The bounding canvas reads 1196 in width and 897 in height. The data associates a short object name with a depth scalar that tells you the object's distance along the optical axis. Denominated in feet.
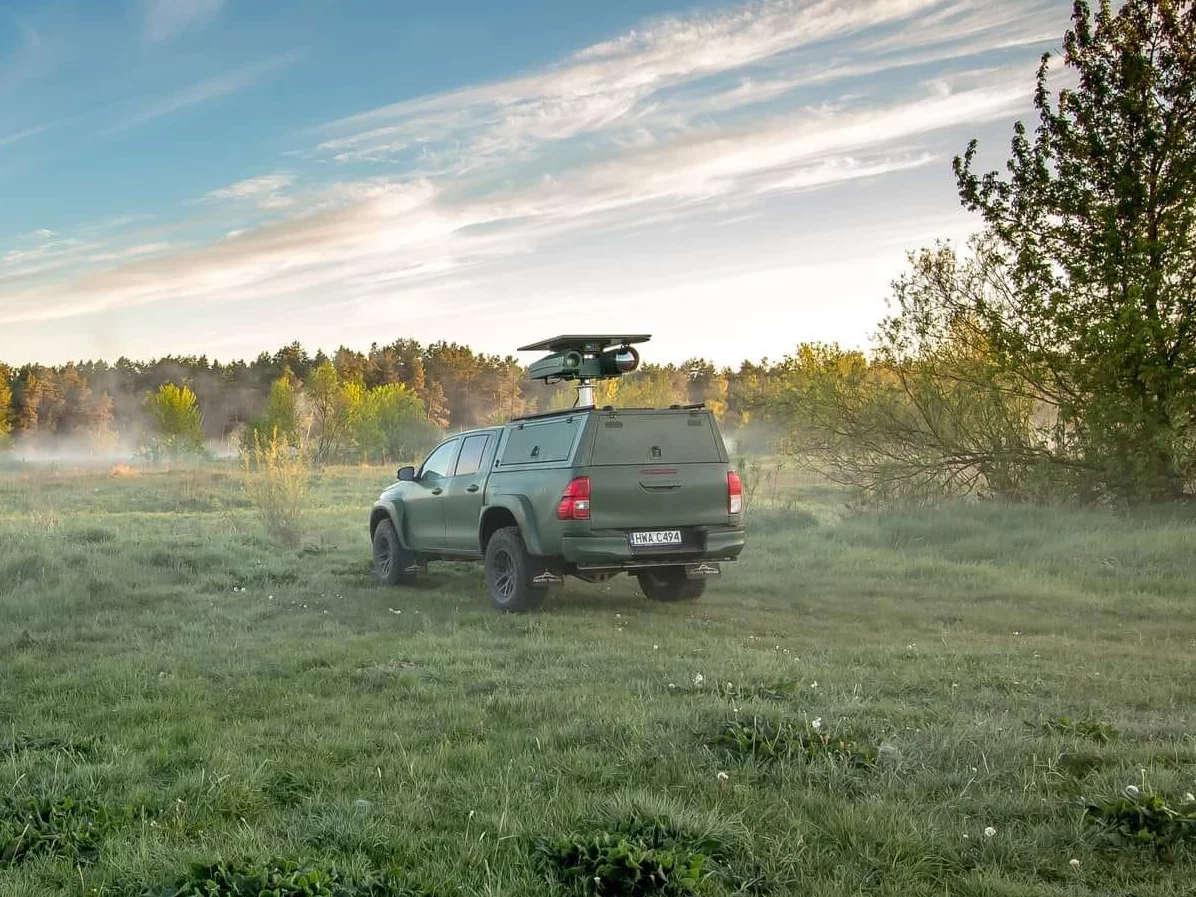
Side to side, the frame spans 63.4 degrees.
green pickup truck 30.91
